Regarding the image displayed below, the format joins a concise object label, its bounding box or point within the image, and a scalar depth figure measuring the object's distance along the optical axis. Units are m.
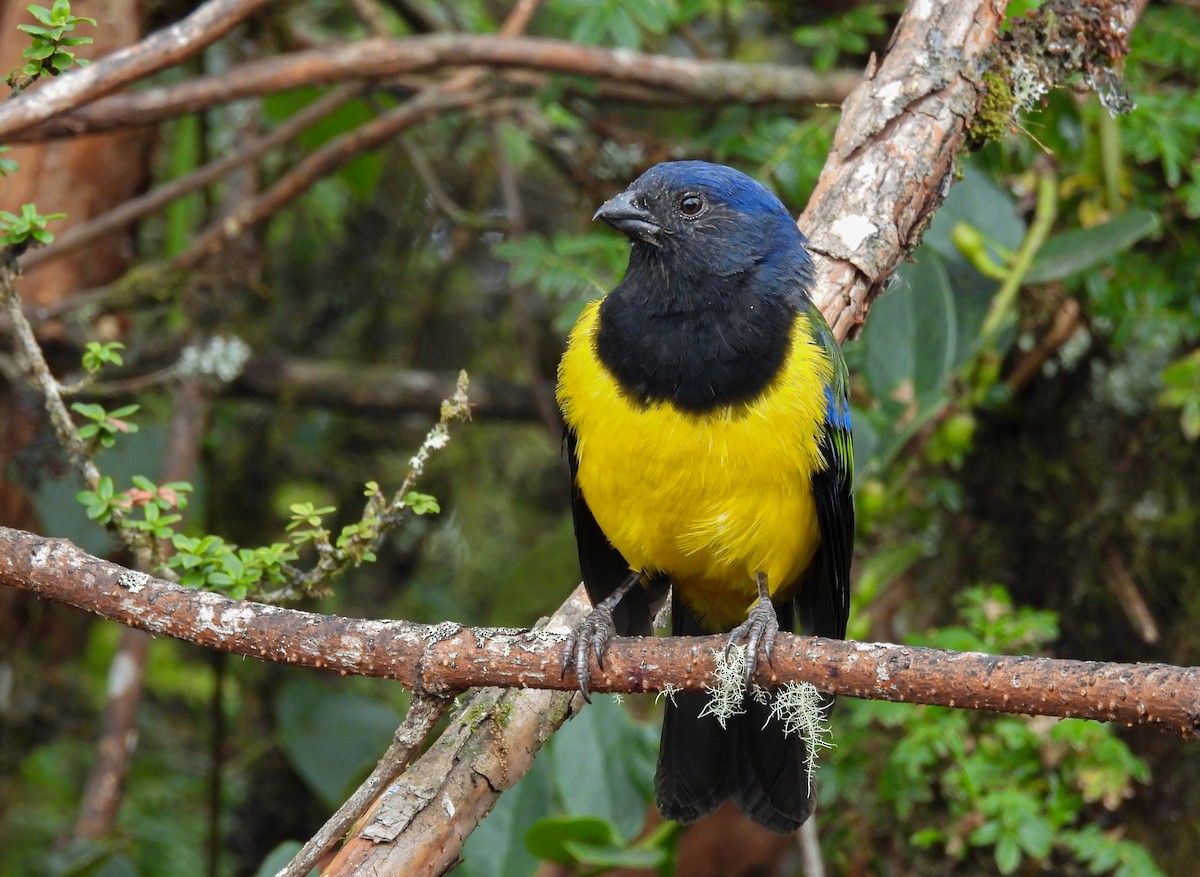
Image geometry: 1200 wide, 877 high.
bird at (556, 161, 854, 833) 5.64
